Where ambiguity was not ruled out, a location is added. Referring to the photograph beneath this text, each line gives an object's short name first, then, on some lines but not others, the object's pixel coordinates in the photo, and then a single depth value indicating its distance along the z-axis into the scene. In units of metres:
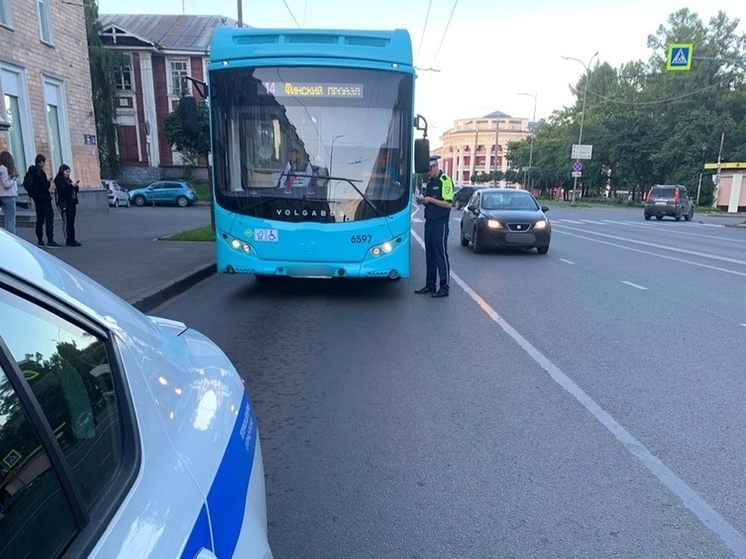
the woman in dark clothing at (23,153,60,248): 11.39
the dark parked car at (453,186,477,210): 39.53
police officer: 8.33
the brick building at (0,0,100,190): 18.62
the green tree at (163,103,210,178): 35.12
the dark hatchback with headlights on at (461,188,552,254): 13.23
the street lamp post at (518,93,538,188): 71.19
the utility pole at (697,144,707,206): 47.97
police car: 1.06
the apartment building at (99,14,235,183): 42.66
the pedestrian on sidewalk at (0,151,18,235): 10.40
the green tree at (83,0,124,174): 36.20
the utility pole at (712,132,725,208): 42.86
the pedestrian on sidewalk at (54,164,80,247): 12.11
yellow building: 131.01
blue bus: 7.46
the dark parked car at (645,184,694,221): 31.17
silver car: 31.82
